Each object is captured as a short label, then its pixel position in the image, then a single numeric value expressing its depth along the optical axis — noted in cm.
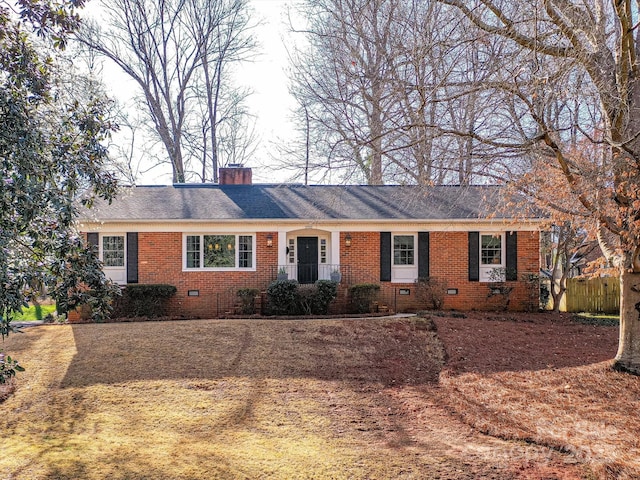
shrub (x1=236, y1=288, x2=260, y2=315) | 1376
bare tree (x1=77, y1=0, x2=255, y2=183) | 2452
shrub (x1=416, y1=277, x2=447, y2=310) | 1448
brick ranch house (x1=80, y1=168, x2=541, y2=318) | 1423
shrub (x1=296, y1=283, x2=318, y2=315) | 1367
